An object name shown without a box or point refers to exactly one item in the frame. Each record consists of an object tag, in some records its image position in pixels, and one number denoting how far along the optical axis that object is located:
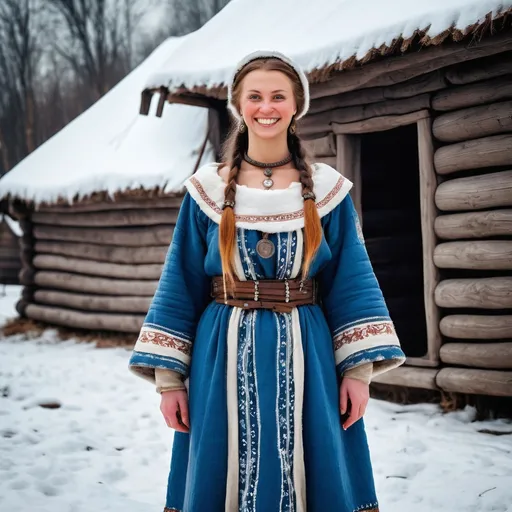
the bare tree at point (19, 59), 18.20
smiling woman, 1.88
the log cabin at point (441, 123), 4.05
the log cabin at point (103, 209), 6.98
